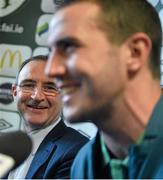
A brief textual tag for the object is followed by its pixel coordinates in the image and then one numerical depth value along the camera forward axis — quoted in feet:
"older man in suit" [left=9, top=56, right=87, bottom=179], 3.64
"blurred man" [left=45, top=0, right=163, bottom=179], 2.20
